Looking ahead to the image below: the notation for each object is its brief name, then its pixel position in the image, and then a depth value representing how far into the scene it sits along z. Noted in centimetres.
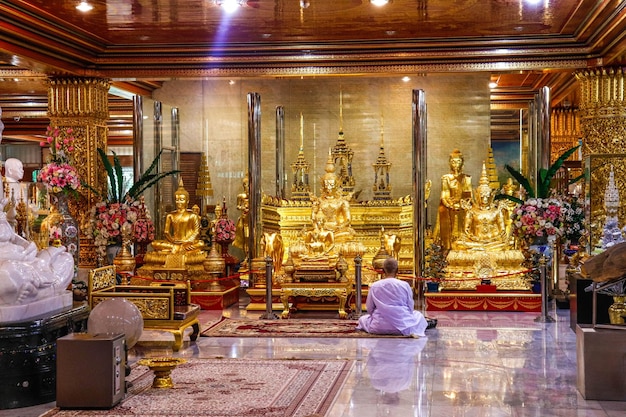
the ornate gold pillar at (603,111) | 1158
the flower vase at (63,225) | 1111
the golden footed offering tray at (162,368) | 685
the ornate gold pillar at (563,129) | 1690
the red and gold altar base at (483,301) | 1155
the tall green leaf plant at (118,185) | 1220
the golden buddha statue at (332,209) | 1243
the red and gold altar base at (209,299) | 1197
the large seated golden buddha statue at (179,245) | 1262
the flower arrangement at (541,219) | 1139
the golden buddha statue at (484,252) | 1184
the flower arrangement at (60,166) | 1156
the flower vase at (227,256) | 1304
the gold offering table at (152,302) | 859
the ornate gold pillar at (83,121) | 1221
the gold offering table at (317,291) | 1095
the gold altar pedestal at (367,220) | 1327
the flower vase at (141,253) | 1305
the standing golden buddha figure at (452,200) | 1369
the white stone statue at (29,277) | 665
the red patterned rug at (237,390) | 628
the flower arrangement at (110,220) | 1203
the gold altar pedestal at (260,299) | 1166
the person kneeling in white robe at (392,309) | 955
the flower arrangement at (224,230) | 1291
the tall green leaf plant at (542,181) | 1178
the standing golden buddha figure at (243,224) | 1382
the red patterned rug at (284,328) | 972
